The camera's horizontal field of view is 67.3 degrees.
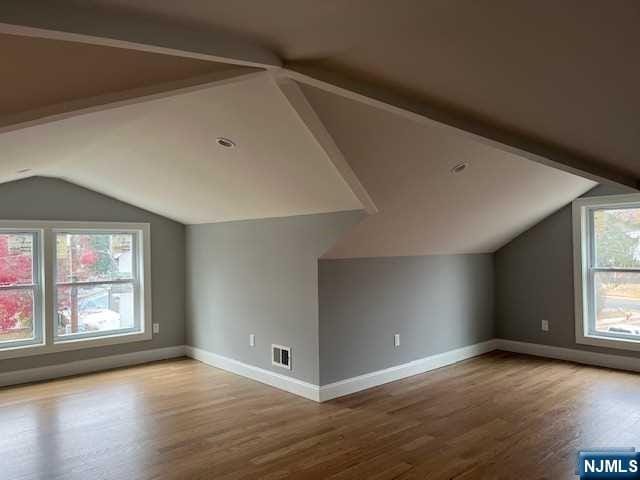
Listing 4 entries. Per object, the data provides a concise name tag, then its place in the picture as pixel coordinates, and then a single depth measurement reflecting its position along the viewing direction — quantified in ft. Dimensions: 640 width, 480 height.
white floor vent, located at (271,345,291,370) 15.69
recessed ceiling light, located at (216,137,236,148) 11.52
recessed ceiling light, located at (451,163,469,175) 12.45
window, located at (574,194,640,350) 17.83
